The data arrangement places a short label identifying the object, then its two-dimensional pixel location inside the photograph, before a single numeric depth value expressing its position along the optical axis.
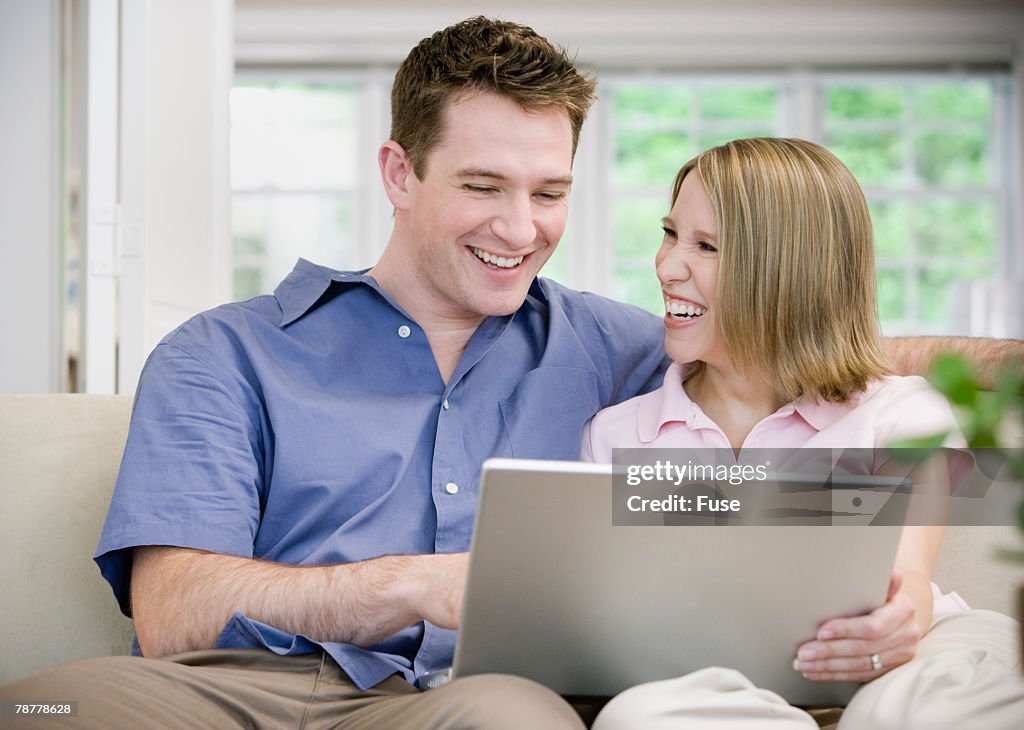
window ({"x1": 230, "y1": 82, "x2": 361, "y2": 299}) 5.93
